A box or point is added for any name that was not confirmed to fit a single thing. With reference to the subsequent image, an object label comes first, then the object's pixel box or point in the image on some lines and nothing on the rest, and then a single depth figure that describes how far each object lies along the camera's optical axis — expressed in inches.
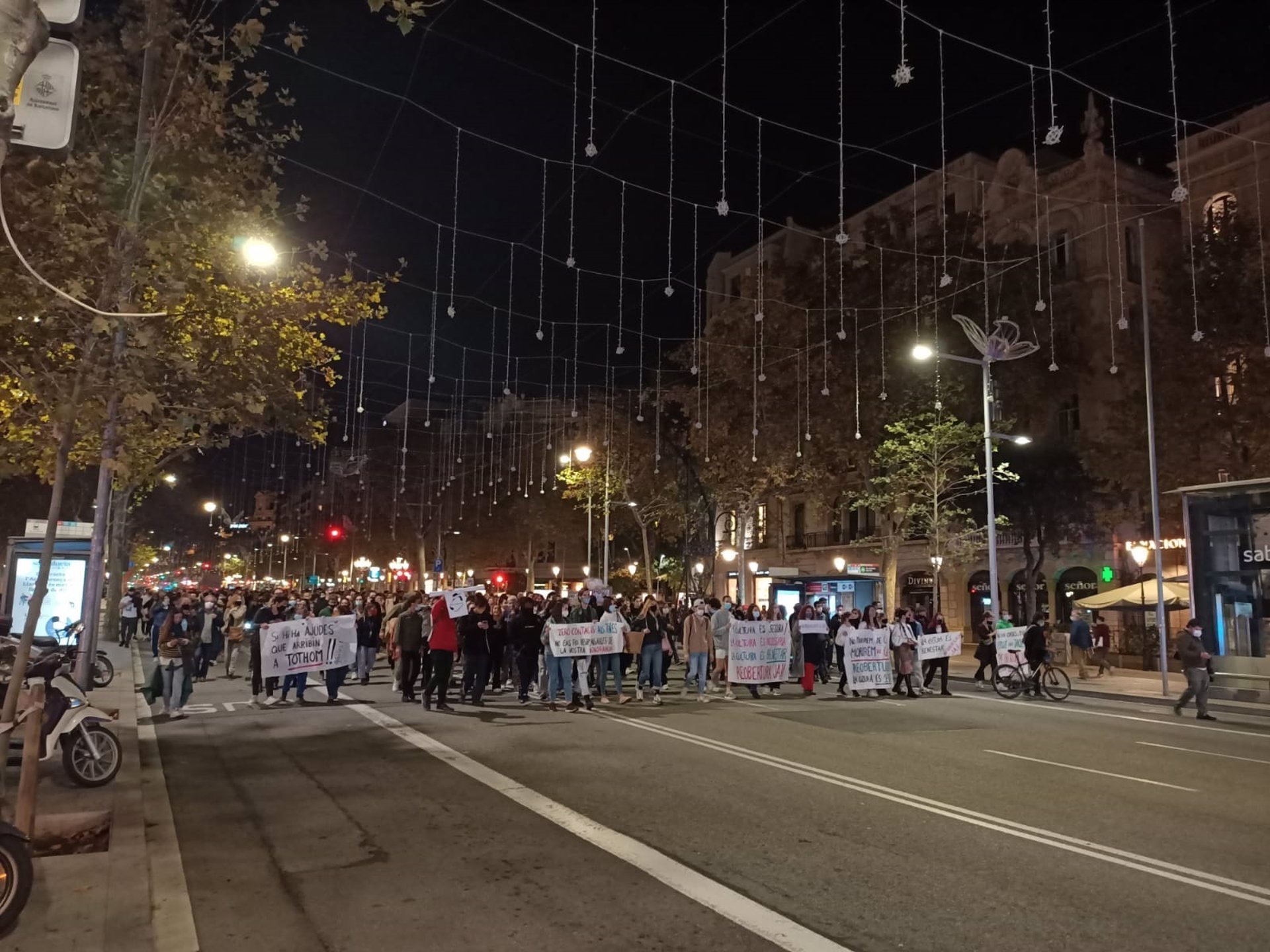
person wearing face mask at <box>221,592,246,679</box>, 797.2
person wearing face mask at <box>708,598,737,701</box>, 716.0
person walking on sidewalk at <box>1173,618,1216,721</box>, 631.2
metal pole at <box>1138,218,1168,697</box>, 816.9
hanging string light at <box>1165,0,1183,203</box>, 478.7
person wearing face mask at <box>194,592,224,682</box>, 709.3
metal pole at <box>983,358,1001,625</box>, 926.2
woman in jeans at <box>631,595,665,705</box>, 662.5
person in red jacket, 591.2
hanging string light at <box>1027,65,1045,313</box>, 1371.8
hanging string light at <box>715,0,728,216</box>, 490.0
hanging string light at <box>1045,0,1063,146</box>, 419.2
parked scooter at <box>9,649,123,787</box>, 331.0
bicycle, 761.0
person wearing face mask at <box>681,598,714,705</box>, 690.2
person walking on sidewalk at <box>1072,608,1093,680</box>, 926.4
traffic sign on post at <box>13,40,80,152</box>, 245.9
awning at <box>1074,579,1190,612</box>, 1036.5
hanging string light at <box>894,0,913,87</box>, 384.2
